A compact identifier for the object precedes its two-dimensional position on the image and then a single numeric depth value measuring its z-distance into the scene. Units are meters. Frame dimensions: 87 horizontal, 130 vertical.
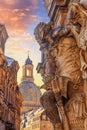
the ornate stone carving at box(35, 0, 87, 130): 4.81
